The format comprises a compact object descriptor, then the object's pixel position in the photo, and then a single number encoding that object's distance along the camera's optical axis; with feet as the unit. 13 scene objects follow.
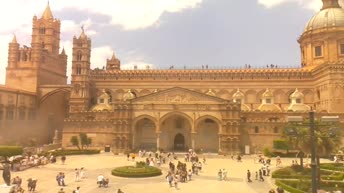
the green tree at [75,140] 189.06
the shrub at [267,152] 165.37
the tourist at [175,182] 91.39
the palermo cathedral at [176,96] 182.29
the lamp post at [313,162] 44.98
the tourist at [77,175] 100.05
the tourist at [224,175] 103.93
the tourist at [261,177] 103.15
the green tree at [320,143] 98.92
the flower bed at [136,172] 106.04
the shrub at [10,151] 136.26
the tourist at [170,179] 92.70
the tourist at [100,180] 91.09
